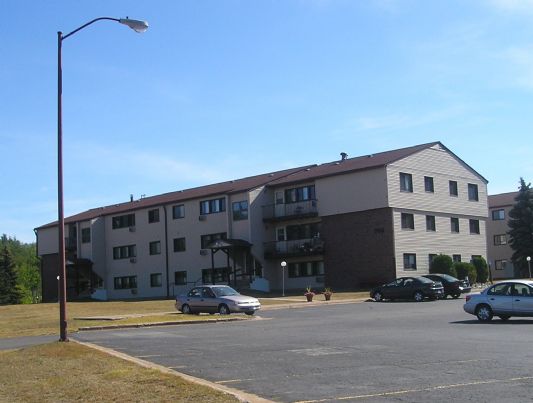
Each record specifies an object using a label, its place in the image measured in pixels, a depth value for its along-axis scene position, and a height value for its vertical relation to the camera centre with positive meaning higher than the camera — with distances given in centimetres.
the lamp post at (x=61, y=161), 1684 +290
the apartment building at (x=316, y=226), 4769 +289
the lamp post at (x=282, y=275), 4950 -81
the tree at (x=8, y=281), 8288 -64
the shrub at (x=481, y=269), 4994 -87
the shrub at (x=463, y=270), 4753 -87
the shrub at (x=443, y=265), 4678 -44
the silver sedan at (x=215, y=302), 3005 -154
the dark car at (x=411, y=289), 3581 -156
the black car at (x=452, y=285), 3731 -150
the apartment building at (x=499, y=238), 7081 +193
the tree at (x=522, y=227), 6272 +258
